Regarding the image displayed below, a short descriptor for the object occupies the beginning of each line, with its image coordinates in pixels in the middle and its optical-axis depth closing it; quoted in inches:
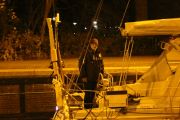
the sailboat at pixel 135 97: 397.9
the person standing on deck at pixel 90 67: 442.7
